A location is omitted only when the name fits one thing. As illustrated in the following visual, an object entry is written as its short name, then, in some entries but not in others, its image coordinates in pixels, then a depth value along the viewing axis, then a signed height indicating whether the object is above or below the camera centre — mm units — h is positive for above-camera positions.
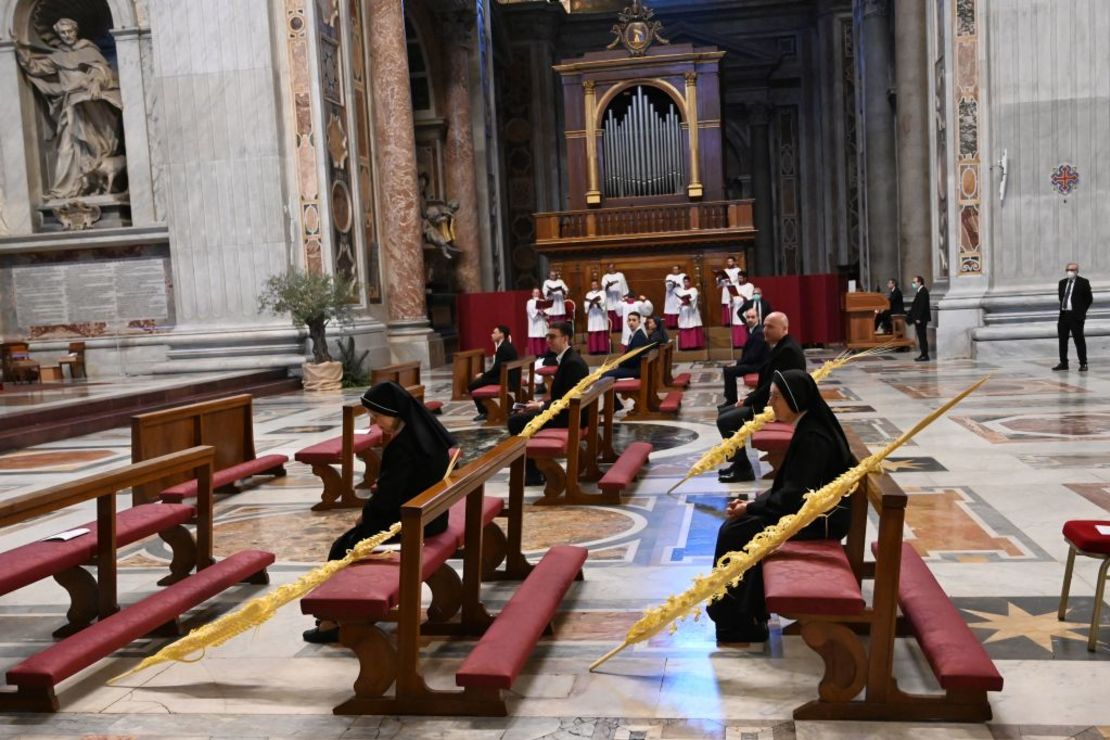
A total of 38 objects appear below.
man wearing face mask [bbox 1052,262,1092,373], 13102 -699
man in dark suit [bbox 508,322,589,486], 7957 -881
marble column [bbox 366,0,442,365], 19125 +2032
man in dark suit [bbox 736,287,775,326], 15031 -587
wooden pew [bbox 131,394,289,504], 6809 -1032
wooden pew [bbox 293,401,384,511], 7211 -1227
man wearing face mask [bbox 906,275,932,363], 16438 -898
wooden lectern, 20016 -1033
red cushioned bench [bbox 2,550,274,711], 3755 -1300
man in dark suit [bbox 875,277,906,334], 19672 -973
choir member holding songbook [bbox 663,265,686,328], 21031 -594
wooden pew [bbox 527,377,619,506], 7039 -1248
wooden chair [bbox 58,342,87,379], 17125 -961
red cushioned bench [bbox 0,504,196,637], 4359 -1119
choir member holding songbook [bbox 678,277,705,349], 20641 -1049
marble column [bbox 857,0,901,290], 24734 +2714
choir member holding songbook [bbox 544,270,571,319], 20984 -418
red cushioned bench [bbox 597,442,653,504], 6892 -1343
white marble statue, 17578 +3165
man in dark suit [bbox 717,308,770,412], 9891 -808
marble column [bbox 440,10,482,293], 25312 +3039
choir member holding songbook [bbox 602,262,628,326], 21470 -348
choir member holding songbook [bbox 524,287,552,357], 20812 -968
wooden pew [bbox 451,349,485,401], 13484 -1174
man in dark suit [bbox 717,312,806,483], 7199 -871
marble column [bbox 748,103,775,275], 33375 +2201
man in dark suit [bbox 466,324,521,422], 11641 -914
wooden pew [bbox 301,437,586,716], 3494 -1261
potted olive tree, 15078 -236
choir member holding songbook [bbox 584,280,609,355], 20938 -1009
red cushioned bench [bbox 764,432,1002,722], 3234 -1245
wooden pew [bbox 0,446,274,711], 3781 -1286
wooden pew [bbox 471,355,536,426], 11188 -1273
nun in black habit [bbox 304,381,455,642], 4398 -755
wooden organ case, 24312 +3415
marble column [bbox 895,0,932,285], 20562 +2335
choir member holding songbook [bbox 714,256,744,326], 20688 -364
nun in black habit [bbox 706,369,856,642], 3988 -839
